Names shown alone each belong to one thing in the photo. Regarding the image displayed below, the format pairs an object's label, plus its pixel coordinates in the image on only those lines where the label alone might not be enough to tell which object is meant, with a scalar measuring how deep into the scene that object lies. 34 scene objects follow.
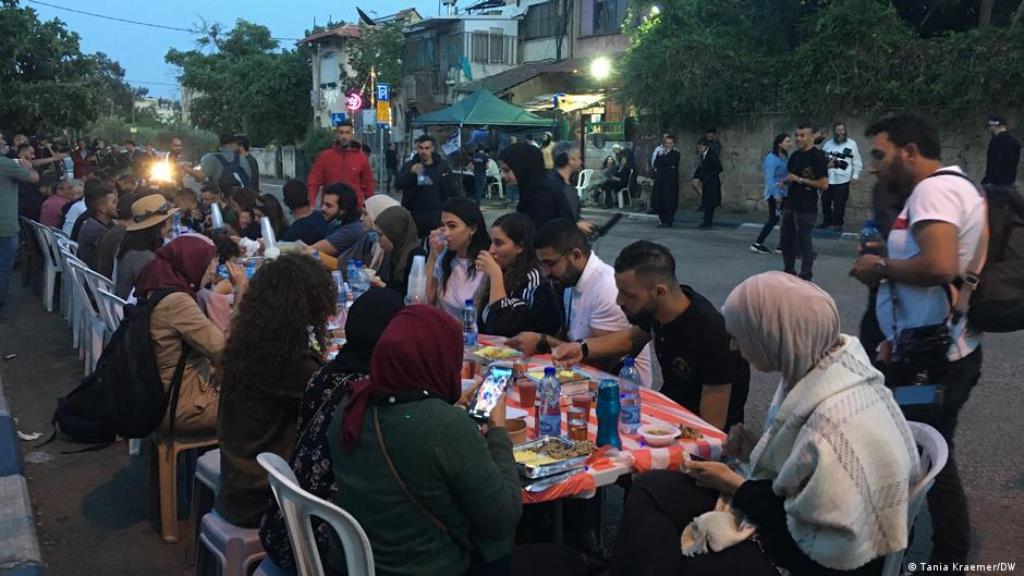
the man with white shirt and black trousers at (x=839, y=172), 15.80
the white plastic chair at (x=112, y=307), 5.26
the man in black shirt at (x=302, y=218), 7.95
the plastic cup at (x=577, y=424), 3.25
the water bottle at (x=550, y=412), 3.33
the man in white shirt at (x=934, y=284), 3.26
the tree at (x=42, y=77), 18.72
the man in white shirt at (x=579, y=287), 4.53
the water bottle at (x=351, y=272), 6.68
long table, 3.03
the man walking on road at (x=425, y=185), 8.87
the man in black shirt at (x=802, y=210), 10.23
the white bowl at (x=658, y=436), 3.21
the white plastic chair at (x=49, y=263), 9.52
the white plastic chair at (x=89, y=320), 6.14
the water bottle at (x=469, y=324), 4.72
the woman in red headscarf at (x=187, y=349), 4.14
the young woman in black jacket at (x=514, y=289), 4.98
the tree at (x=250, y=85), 45.53
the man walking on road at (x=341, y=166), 10.02
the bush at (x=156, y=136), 45.44
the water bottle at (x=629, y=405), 3.38
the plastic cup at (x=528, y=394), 3.71
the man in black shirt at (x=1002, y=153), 13.40
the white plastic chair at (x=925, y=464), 2.52
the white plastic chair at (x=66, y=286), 8.40
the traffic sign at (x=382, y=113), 24.59
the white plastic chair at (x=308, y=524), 2.41
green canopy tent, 20.67
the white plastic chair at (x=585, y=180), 23.26
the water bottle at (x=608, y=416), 3.17
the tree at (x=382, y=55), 39.12
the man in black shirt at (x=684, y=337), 3.66
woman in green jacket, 2.38
